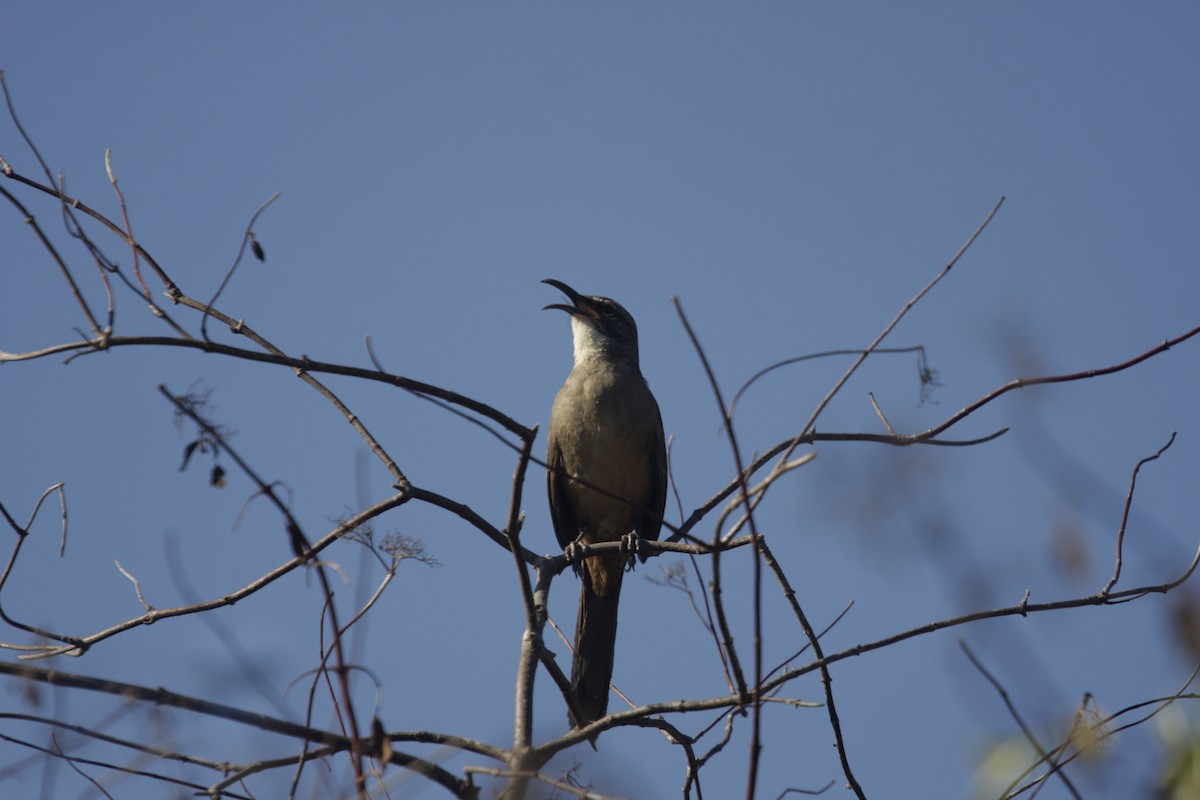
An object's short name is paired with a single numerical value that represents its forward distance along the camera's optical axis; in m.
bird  15.07
